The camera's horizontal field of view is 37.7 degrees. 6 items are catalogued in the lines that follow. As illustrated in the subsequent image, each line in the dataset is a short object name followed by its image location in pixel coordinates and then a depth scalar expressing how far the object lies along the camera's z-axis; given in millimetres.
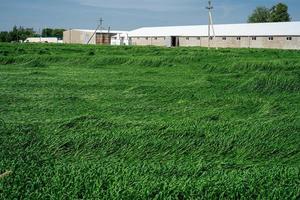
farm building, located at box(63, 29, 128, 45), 74188
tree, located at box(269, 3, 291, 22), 82875
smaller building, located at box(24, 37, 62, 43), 94738
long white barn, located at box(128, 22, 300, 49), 51625
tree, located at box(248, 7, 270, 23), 88094
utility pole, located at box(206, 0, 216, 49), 50319
